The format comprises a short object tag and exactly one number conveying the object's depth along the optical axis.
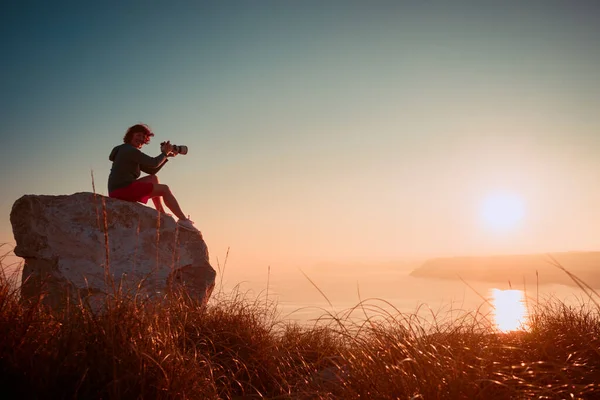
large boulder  6.00
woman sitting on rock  6.99
